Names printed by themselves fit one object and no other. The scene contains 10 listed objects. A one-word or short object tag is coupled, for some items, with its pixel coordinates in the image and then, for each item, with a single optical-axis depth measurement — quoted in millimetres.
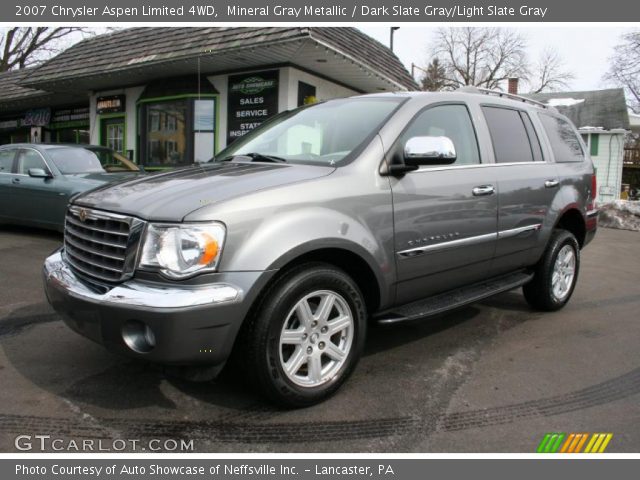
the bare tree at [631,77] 30688
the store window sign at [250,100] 10148
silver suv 2461
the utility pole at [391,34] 21262
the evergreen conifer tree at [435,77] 44250
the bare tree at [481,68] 45344
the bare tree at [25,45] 32156
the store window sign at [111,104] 12658
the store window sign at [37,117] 16781
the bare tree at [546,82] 47031
